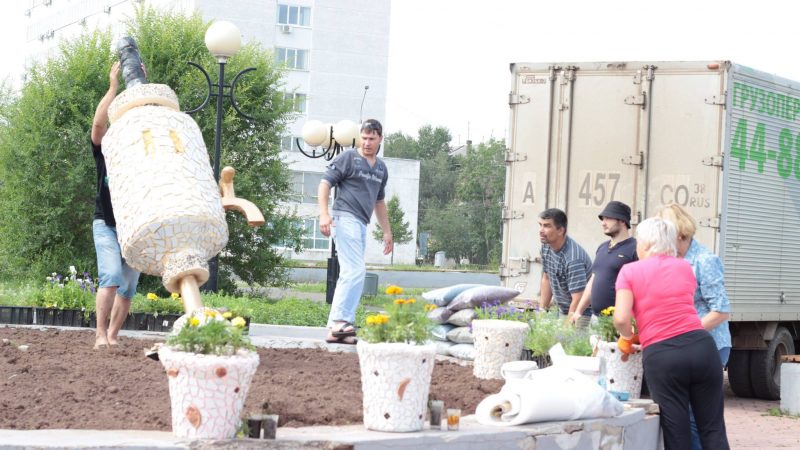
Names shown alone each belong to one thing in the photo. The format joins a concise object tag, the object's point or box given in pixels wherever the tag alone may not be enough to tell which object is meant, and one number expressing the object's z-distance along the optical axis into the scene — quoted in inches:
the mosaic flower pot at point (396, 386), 224.1
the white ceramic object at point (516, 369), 279.9
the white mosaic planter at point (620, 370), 309.1
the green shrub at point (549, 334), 326.6
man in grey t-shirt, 383.6
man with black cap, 341.7
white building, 2514.8
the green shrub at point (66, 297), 458.3
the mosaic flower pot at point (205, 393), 201.6
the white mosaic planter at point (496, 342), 327.6
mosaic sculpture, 290.0
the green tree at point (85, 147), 792.3
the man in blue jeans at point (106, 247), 338.6
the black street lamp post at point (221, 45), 605.3
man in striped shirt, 368.8
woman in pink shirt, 262.1
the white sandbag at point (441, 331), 406.4
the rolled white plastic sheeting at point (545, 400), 247.1
